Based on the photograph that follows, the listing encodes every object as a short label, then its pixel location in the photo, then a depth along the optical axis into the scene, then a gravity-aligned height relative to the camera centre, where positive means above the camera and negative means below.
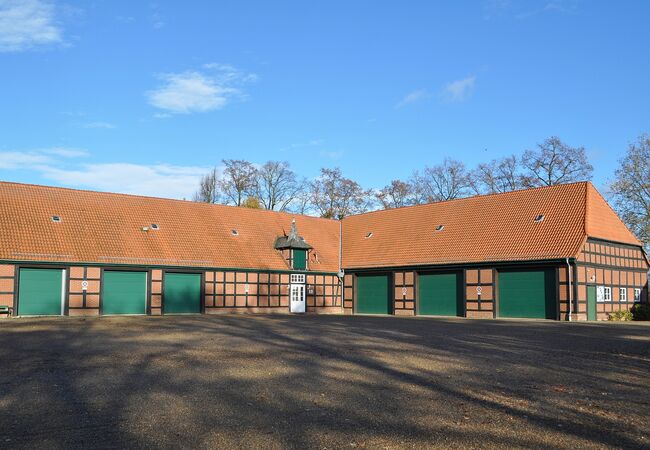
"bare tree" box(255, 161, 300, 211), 59.08 +7.37
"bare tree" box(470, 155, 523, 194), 52.64 +7.31
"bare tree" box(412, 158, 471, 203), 56.93 +6.94
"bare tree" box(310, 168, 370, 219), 58.31 +6.44
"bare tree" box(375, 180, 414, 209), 58.52 +6.68
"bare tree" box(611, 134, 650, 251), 42.78 +5.06
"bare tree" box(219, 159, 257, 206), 58.38 +7.50
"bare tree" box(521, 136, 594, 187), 48.84 +7.66
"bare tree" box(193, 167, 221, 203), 62.59 +7.56
